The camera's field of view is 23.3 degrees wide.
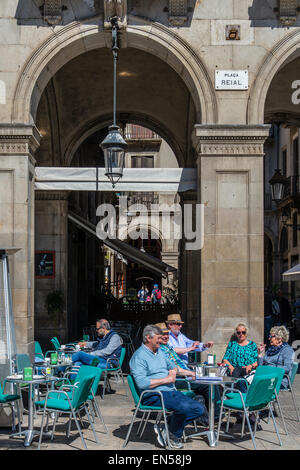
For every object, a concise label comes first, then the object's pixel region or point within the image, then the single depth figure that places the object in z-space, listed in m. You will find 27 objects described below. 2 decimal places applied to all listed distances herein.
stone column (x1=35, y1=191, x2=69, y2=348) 16.47
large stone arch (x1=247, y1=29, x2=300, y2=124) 11.69
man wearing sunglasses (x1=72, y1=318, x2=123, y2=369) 10.97
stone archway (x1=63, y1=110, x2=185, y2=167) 17.31
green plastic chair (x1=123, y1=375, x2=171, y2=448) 7.41
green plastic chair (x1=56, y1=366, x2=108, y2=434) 8.12
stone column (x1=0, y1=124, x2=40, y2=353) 11.34
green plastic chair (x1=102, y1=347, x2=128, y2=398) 10.77
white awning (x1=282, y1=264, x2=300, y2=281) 12.00
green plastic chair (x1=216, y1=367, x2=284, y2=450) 7.50
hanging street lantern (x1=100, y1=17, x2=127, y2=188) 11.30
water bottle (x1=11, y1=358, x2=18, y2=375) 8.68
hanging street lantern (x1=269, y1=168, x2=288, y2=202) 16.14
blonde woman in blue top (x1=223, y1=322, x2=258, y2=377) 9.02
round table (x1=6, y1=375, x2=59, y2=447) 7.65
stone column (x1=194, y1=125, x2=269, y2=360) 11.50
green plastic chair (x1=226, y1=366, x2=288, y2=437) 8.06
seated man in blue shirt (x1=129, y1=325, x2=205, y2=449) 7.47
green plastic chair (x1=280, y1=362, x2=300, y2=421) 9.18
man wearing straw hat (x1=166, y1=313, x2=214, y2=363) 9.59
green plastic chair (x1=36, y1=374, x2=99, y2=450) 7.50
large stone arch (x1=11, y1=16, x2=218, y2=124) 11.54
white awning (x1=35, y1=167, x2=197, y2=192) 12.58
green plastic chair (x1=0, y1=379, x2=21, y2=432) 8.04
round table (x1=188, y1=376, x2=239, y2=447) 7.71
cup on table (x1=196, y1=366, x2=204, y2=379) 8.11
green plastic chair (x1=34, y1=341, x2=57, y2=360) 11.76
